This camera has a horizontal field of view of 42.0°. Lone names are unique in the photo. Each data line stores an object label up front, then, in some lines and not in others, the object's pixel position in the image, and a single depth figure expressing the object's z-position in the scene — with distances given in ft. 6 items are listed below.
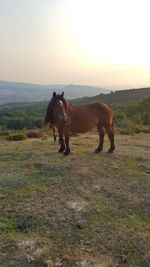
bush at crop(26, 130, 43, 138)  26.56
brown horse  16.15
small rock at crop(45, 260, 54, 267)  8.28
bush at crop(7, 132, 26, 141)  24.53
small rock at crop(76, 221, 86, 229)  10.05
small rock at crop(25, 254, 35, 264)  8.37
